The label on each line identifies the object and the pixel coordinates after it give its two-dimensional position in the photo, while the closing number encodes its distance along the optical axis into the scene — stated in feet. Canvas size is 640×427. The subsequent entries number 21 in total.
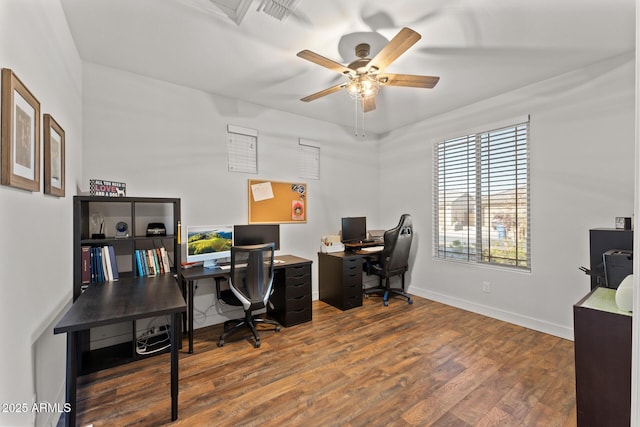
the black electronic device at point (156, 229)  8.52
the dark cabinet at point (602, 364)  4.42
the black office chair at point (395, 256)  12.21
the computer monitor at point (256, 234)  10.16
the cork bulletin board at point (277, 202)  11.48
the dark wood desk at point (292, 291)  10.21
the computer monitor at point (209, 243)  9.39
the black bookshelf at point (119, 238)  7.12
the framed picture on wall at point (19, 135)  3.51
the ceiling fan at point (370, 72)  6.20
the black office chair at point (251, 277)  8.55
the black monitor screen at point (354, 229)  13.28
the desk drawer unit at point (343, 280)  11.80
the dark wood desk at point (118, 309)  4.77
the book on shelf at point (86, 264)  7.22
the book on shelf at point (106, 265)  7.55
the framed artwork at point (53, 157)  5.03
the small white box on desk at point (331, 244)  12.99
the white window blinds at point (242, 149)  10.92
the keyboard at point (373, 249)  12.98
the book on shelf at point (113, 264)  7.68
